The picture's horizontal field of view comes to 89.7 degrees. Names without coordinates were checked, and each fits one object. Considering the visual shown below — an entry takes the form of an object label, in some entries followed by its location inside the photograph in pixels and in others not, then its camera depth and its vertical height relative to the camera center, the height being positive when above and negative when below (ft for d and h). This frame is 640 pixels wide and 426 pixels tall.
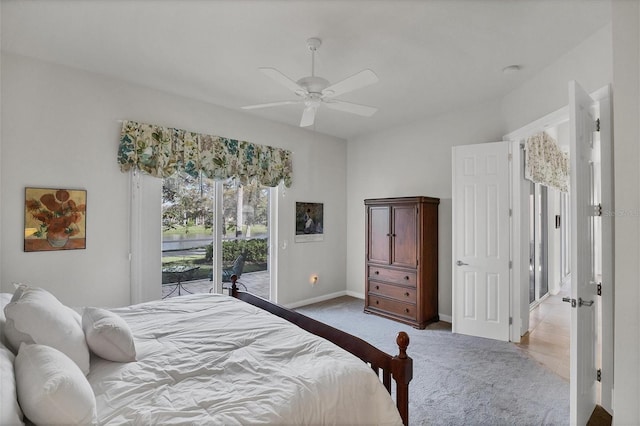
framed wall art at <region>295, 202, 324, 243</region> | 16.69 -0.32
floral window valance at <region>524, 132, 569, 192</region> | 12.49 +2.42
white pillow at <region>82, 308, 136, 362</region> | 5.25 -2.06
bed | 4.09 -2.42
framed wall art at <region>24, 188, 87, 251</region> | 9.37 -0.10
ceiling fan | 7.36 +3.14
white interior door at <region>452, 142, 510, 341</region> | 12.07 -0.94
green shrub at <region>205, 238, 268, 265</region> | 13.99 -1.57
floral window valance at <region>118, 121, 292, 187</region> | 11.16 +2.41
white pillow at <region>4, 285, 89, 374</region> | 4.62 -1.66
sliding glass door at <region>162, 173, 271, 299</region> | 12.55 -0.82
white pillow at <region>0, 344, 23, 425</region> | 3.13 -1.88
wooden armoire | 13.84 -1.98
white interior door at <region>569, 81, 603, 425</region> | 6.48 -0.88
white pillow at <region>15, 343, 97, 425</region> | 3.39 -1.93
